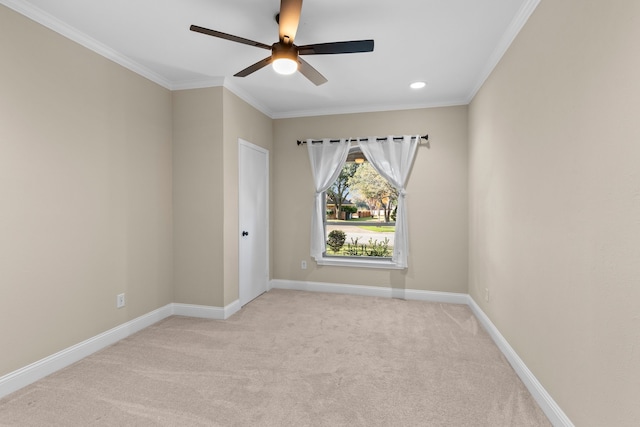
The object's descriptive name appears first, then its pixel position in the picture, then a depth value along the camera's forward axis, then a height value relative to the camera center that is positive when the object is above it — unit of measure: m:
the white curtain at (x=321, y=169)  4.42 +0.58
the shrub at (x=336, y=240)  4.71 -0.43
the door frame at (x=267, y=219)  4.50 -0.10
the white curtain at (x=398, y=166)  4.15 +0.58
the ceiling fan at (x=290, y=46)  1.88 +1.08
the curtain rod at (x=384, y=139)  4.12 +0.96
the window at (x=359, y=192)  4.19 +0.27
